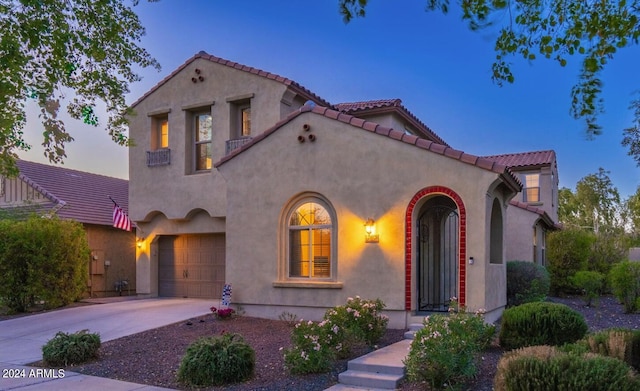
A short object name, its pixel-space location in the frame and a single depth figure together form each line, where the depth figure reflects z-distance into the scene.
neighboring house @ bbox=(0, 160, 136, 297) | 19.86
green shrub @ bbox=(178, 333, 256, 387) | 7.98
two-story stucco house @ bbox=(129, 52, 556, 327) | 11.14
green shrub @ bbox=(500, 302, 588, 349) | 8.66
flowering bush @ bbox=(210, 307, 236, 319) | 12.76
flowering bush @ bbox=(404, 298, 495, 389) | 6.99
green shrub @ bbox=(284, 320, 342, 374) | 8.15
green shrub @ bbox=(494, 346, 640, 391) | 5.11
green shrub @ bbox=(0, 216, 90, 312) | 15.49
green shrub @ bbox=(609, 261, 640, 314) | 14.27
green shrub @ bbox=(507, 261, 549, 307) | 13.71
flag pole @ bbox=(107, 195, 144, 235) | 18.38
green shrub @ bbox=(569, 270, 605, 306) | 15.38
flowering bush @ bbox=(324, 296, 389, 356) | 9.16
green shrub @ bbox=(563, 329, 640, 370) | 6.54
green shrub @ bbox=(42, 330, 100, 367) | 9.35
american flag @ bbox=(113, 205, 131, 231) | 16.83
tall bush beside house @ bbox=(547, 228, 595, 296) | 19.25
